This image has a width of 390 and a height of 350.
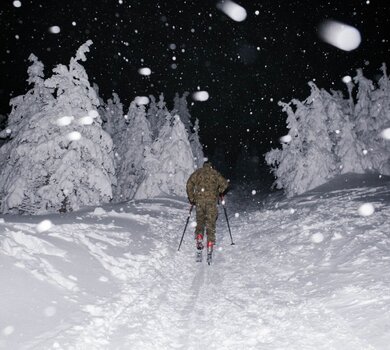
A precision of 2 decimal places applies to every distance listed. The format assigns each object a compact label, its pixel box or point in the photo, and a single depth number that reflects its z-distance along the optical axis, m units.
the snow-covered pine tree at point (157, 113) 42.62
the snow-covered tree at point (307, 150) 28.66
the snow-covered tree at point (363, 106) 34.06
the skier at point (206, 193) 10.59
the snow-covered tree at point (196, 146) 46.34
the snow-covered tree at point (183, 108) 45.78
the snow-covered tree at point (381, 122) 32.28
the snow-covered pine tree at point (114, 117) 38.66
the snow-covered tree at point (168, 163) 30.29
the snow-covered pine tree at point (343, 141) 29.62
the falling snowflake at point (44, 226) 8.90
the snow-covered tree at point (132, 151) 35.78
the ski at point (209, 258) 9.25
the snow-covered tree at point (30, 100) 23.39
